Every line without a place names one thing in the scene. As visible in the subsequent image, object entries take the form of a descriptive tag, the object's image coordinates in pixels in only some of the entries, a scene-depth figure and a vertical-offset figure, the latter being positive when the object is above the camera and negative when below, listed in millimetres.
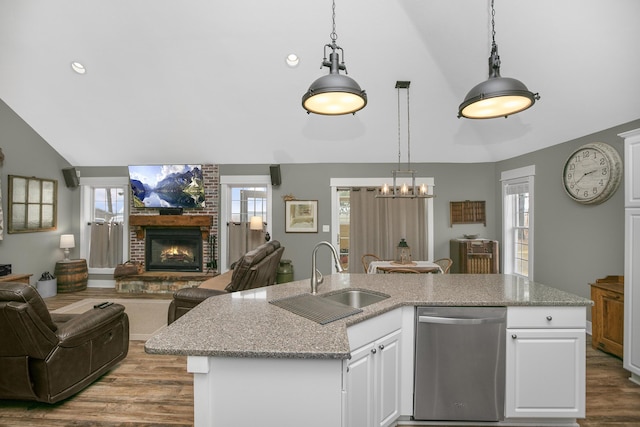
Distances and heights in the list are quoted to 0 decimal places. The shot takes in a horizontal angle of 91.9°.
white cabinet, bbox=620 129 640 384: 2648 -300
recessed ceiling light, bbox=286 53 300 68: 4164 +2173
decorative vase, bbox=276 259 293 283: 5777 -984
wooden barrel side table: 5820 -1079
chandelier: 4199 +800
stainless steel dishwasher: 2074 -972
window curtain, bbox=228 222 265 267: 6129 -411
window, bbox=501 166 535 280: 4871 -5
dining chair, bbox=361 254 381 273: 5270 -741
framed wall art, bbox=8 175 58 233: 5199 +251
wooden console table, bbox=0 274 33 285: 4620 -910
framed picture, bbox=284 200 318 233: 6051 +69
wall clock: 3410 +571
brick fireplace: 6035 -107
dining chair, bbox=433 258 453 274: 5355 -752
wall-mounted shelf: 5848 +159
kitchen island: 1362 -639
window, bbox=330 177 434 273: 5934 -273
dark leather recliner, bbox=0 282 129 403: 2127 -990
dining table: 4432 -681
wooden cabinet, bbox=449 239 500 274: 5414 -623
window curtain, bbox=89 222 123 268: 6340 -567
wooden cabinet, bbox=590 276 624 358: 3057 -962
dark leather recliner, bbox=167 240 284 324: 3378 -763
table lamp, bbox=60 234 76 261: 5871 -452
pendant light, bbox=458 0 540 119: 1765 +752
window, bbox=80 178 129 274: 6340 -93
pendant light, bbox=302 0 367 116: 1801 +777
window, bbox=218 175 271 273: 6125 +145
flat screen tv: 6012 +641
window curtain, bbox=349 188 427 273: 5918 -100
